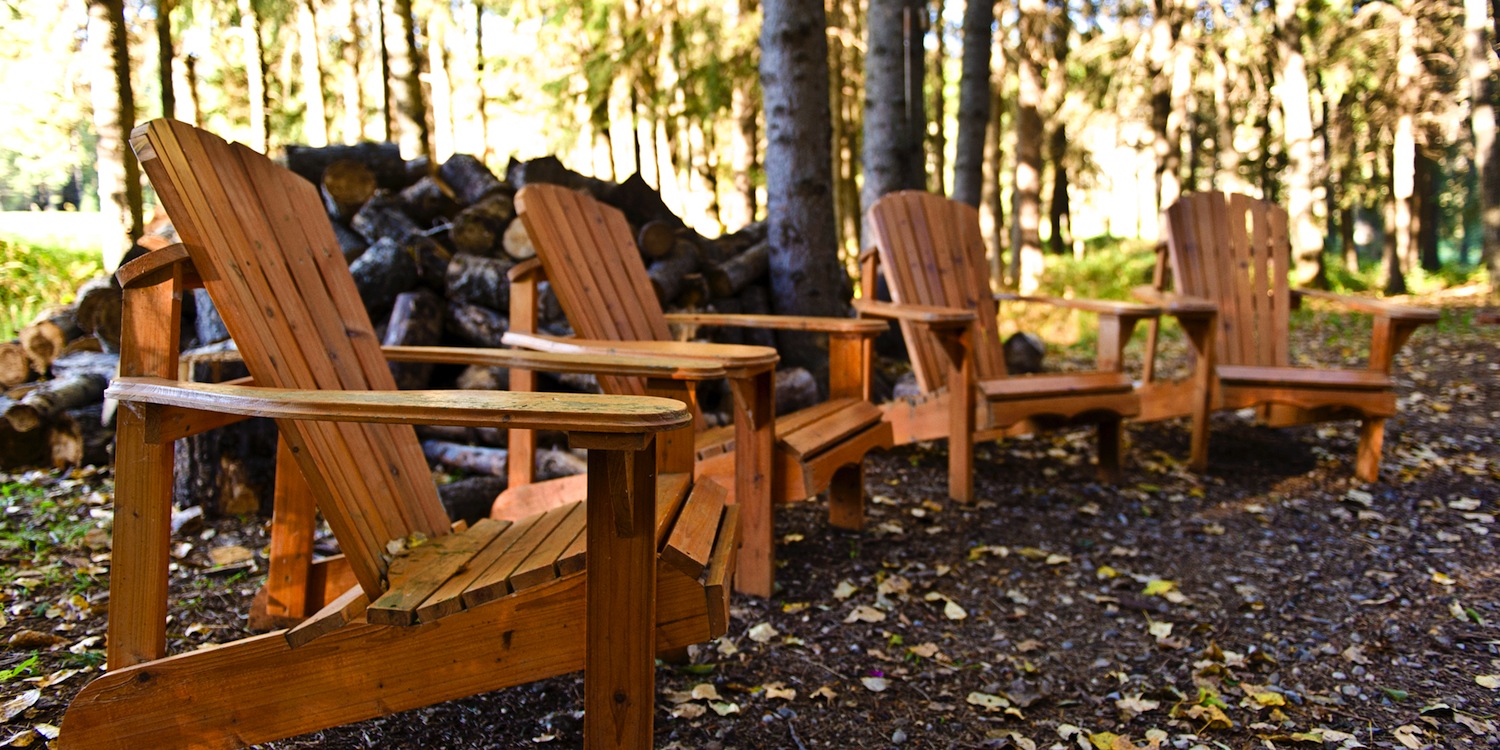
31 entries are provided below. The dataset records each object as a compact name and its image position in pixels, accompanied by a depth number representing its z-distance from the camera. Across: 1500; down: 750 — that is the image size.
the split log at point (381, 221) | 4.35
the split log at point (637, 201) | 4.95
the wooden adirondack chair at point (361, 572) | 1.39
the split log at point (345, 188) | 4.43
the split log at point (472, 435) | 3.88
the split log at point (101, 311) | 4.31
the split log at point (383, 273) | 4.03
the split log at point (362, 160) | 4.49
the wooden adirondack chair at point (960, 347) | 3.59
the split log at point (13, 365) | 4.27
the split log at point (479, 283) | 4.15
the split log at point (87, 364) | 4.01
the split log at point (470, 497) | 3.23
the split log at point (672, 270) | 4.63
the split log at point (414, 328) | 3.86
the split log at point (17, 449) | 3.70
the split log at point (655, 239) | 4.71
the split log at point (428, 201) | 4.54
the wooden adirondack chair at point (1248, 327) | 3.93
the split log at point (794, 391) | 4.48
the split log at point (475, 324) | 4.10
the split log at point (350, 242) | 4.33
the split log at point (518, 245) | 4.43
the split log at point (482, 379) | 3.94
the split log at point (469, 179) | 4.72
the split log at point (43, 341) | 4.38
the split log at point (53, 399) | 3.72
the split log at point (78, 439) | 3.75
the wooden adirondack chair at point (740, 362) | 2.62
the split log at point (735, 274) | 4.80
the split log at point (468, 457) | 3.67
